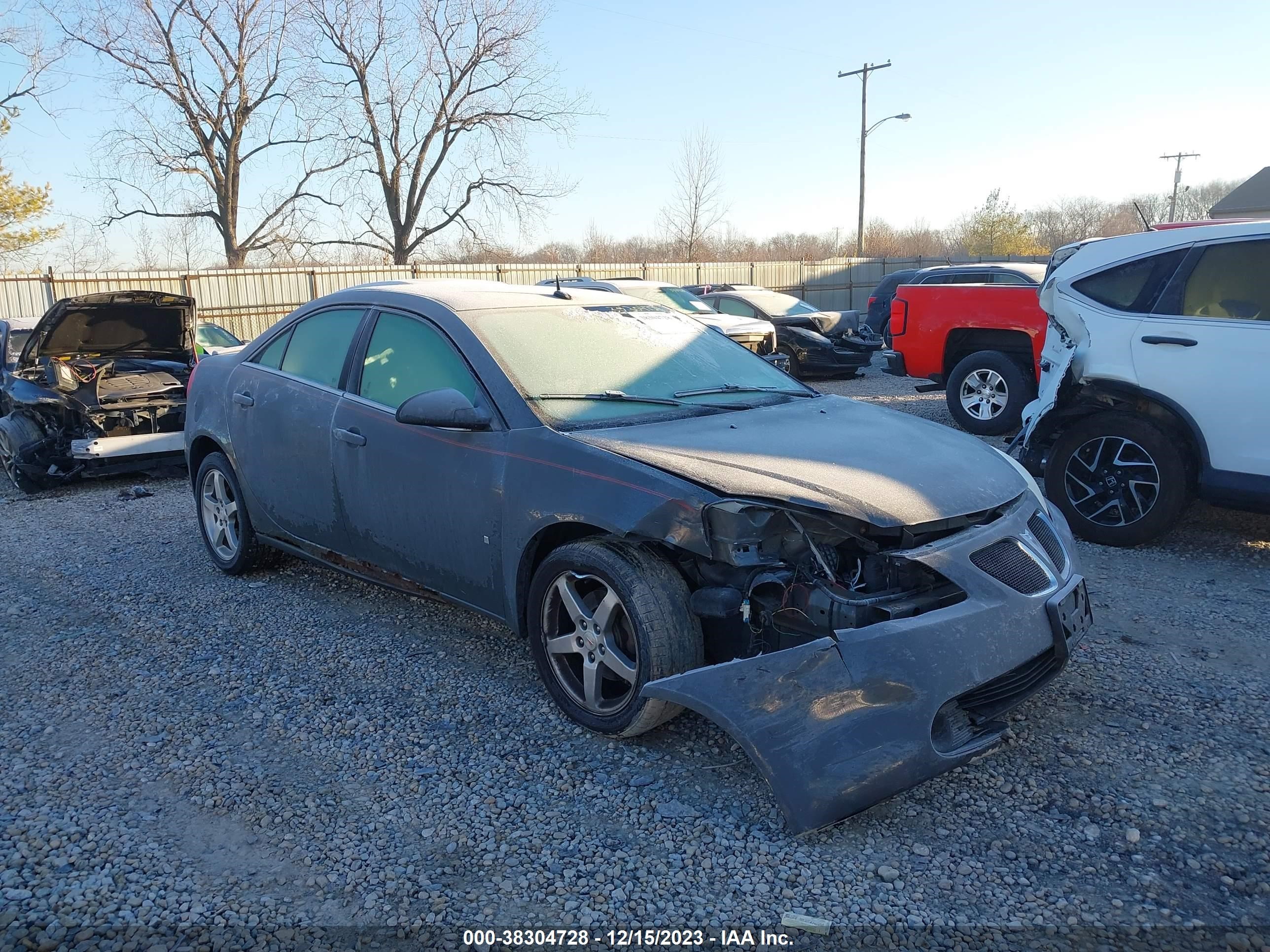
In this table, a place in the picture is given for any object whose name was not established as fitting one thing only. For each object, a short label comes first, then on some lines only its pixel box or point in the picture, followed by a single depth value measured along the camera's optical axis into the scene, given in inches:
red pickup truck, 378.9
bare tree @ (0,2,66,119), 1008.9
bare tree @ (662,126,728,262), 1598.2
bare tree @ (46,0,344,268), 1213.7
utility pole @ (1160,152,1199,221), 2342.5
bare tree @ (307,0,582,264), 1321.4
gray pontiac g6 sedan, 110.8
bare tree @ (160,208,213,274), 1261.1
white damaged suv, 208.7
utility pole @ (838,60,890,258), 1368.1
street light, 1419.8
